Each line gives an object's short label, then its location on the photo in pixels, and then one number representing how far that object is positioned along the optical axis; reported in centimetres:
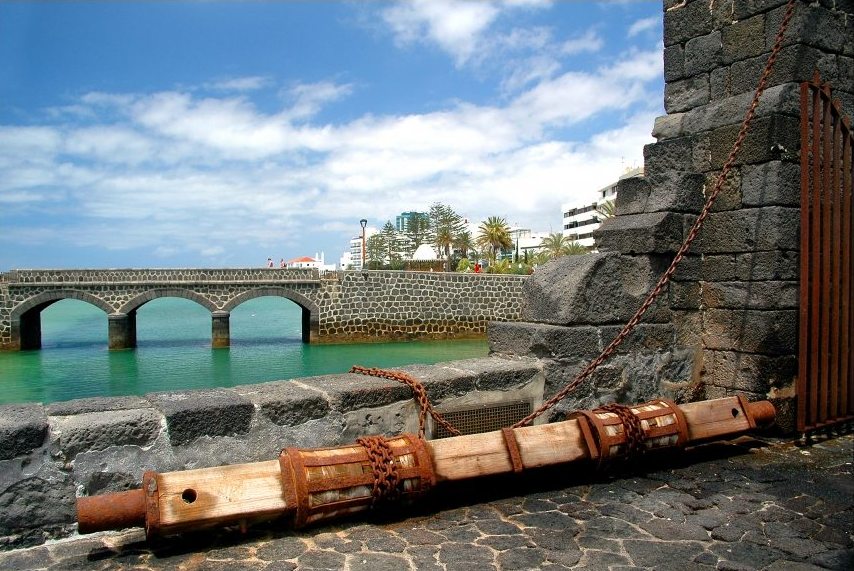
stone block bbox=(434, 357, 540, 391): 370
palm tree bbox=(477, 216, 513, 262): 5222
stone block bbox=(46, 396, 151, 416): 279
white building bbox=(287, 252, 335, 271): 10192
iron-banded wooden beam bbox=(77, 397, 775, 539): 242
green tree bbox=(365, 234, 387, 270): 6156
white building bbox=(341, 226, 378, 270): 12508
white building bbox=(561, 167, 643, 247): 7144
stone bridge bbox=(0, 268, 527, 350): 2638
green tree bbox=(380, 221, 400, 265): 6069
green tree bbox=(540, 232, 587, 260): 4853
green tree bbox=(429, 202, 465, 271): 5456
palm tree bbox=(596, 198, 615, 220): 4807
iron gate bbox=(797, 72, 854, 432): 411
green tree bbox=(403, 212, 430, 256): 5973
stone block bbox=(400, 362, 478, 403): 351
